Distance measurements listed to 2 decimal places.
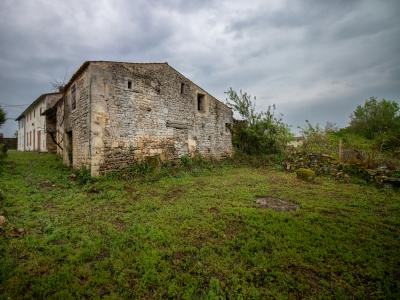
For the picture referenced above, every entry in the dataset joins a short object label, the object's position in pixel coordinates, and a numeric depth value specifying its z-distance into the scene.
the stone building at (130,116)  8.57
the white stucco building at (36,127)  19.84
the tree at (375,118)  20.40
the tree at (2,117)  15.21
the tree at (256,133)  15.00
